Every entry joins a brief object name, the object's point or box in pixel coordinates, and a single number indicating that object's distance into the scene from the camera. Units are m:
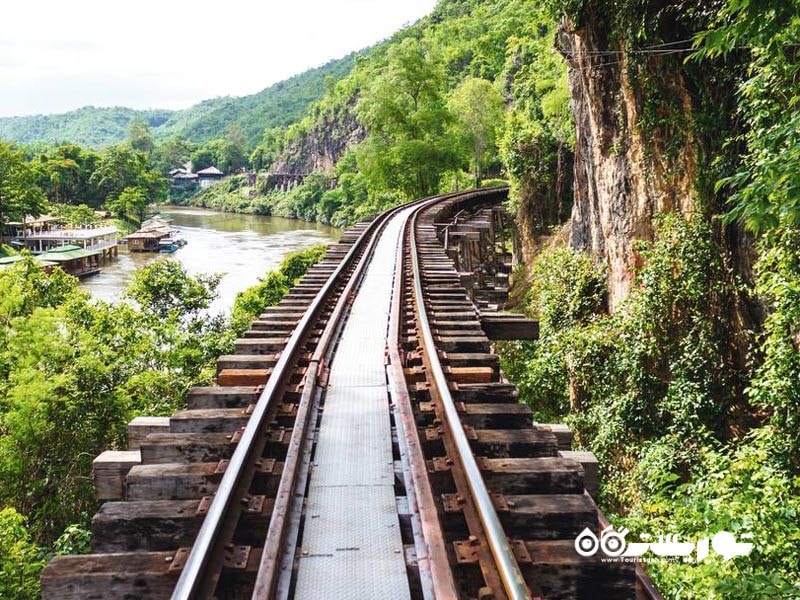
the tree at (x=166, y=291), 18.29
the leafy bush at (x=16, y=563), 8.09
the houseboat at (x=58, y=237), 47.28
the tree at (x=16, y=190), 47.03
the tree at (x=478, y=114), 40.53
